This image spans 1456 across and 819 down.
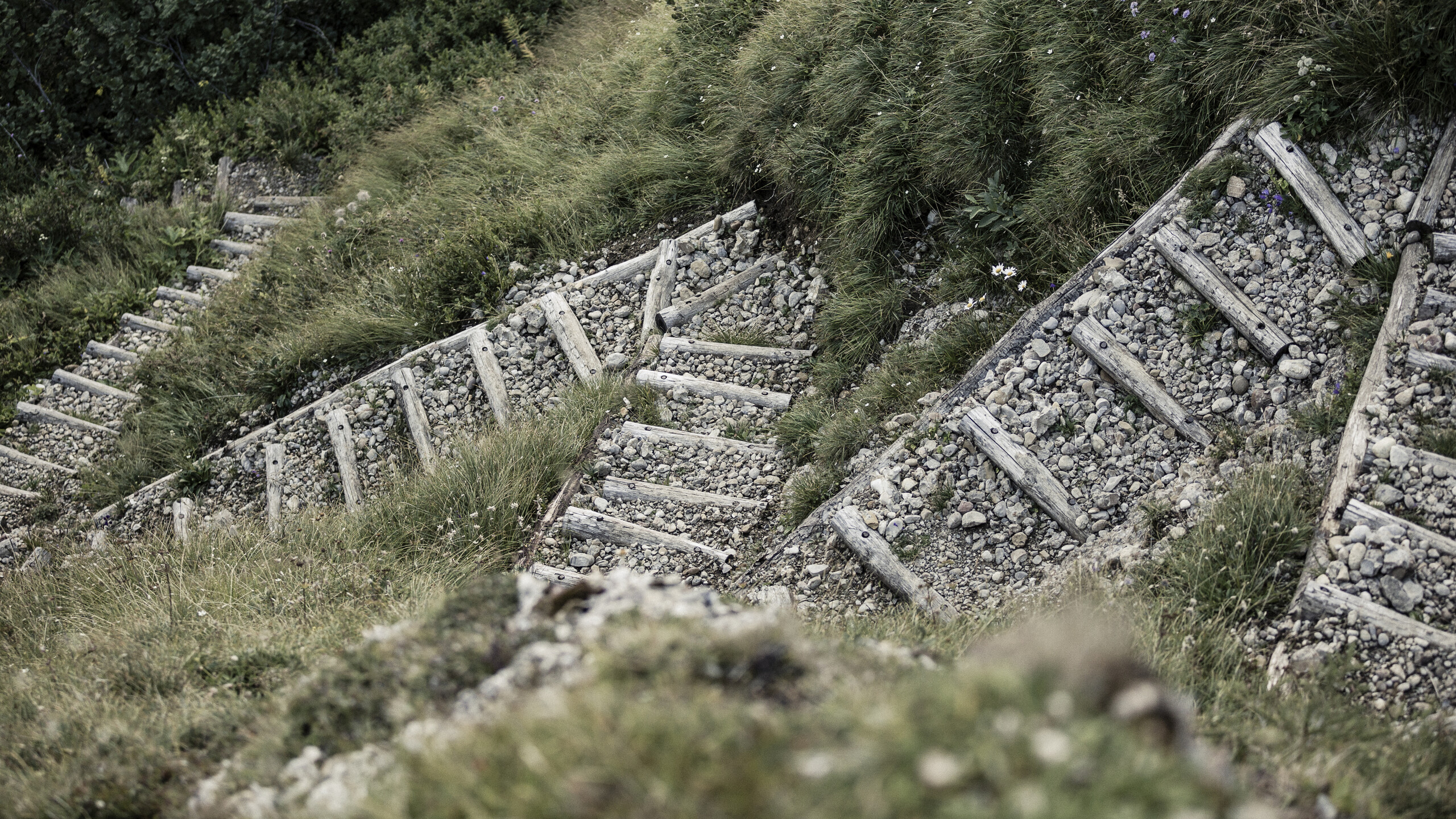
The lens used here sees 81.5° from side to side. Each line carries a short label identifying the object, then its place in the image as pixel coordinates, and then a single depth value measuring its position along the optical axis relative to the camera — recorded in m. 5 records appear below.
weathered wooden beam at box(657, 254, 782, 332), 7.18
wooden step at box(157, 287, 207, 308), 10.02
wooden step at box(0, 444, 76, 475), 8.50
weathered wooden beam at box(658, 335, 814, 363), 6.83
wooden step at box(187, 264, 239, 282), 10.38
